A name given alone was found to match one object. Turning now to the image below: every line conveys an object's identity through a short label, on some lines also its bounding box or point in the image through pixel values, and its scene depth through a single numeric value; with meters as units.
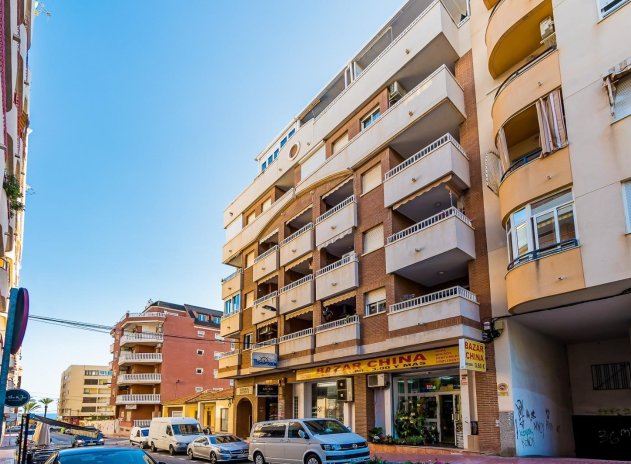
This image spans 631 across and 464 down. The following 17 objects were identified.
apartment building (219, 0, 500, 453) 19.14
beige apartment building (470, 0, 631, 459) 14.12
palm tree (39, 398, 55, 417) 106.41
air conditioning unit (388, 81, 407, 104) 23.86
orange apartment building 58.25
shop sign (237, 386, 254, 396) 32.41
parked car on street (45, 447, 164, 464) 9.19
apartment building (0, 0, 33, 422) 10.73
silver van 15.30
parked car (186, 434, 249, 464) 21.03
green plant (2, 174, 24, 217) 13.56
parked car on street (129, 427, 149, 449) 32.69
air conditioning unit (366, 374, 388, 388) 21.84
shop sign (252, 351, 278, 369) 27.09
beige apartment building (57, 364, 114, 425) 121.25
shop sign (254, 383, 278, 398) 29.66
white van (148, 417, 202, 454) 27.70
